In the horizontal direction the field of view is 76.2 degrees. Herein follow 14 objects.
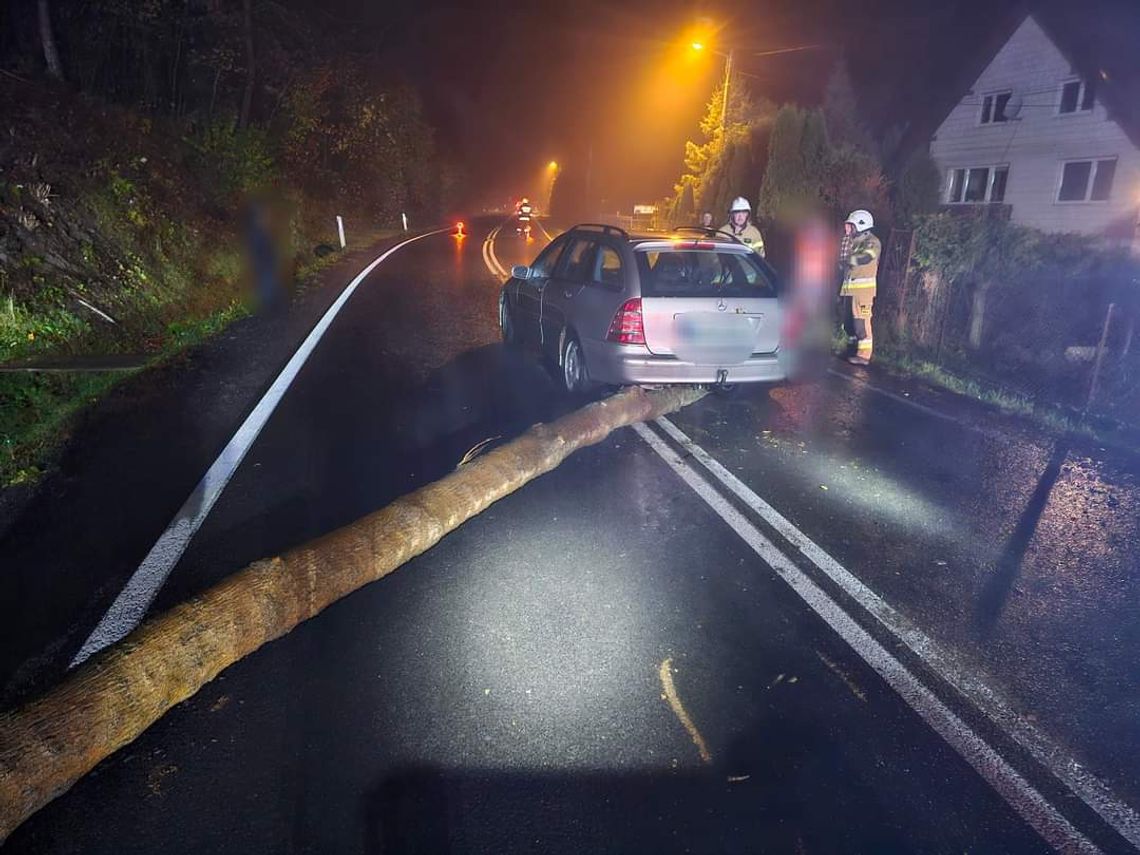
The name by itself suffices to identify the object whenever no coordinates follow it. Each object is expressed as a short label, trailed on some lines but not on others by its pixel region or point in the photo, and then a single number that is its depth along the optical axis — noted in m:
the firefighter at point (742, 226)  9.10
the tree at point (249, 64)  21.09
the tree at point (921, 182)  18.81
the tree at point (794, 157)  18.86
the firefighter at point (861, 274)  8.26
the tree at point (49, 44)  13.76
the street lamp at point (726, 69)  19.10
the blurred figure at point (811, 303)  6.26
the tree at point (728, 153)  23.88
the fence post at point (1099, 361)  7.12
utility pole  21.83
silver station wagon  5.83
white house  21.22
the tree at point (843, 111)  33.06
